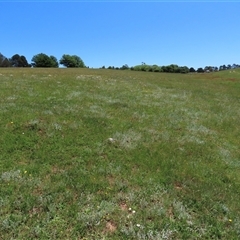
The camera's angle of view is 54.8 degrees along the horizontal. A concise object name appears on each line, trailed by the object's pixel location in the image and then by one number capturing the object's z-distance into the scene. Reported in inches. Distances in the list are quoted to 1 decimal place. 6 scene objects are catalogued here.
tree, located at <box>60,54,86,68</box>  5280.5
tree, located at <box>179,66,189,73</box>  4499.5
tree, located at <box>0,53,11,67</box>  4606.3
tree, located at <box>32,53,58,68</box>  4788.4
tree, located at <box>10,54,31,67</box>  5206.7
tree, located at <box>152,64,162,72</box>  4111.7
